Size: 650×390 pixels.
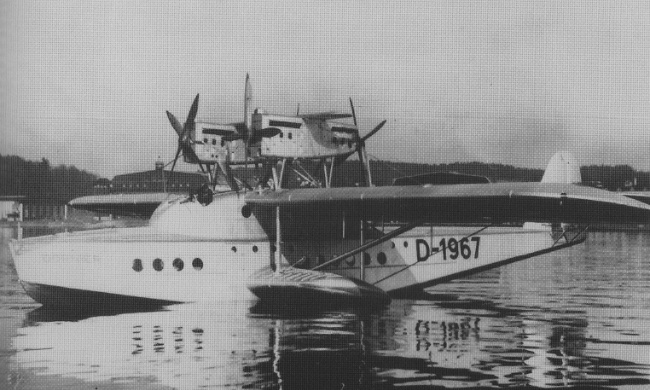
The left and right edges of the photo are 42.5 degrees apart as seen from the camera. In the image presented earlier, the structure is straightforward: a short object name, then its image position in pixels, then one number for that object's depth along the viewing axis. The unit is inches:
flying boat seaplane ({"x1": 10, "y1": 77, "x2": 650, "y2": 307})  768.3
